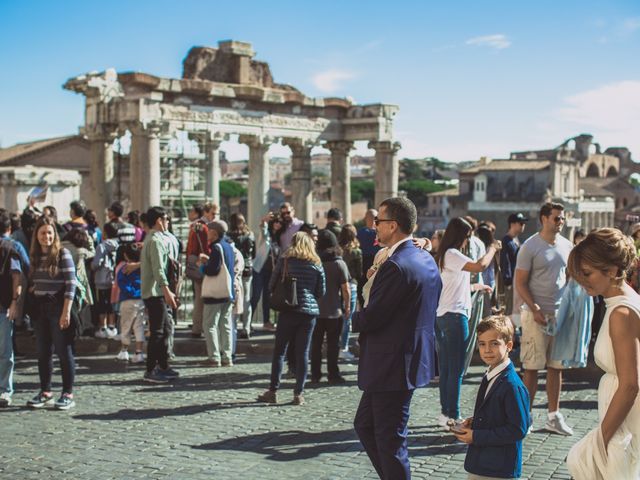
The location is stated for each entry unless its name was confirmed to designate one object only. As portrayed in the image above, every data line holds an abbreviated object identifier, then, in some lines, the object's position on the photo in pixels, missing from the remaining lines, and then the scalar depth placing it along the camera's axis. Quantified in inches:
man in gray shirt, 273.4
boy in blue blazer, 169.5
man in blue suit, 188.9
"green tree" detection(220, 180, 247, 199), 3228.3
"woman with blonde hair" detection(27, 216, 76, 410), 306.0
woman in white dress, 142.0
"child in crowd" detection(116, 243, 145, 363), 387.5
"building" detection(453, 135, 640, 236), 3331.7
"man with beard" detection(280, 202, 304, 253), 434.9
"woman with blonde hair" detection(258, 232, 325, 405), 315.9
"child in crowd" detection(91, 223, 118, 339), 425.4
